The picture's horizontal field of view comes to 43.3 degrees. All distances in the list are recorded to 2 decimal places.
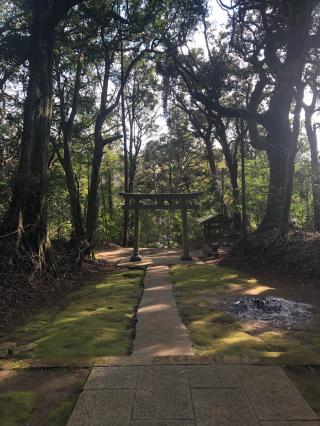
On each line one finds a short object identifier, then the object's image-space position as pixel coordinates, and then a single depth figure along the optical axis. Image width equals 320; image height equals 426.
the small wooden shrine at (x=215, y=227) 17.13
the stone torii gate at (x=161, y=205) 15.63
